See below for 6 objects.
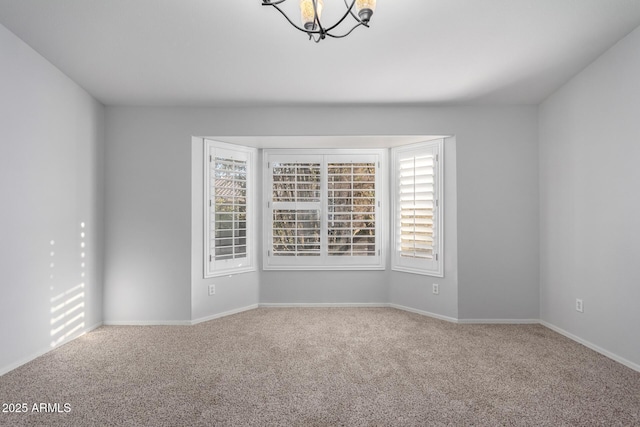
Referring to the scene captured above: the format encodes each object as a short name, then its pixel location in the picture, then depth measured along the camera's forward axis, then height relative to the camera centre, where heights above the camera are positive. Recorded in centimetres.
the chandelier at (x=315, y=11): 168 +105
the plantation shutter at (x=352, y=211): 436 +4
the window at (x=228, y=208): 390 +9
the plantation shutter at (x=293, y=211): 435 +6
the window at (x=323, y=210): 435 +7
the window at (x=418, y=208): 390 +8
